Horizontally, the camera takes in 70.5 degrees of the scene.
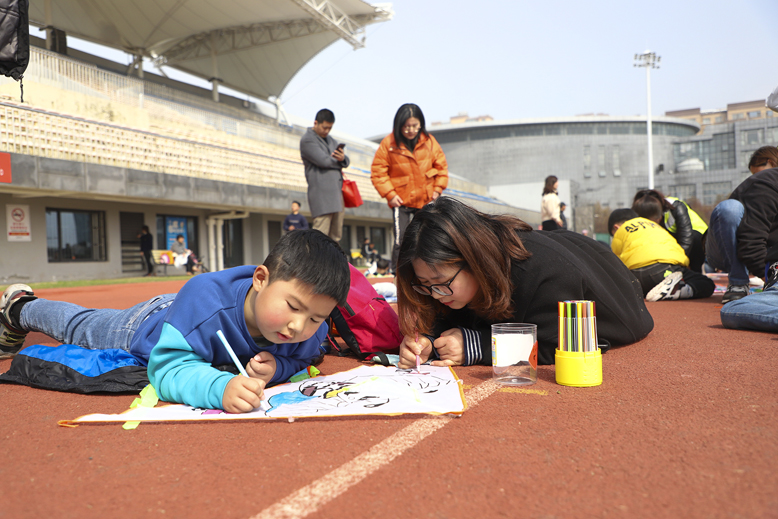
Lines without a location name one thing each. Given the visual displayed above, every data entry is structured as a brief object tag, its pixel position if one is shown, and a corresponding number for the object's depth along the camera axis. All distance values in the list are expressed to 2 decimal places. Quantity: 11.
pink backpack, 2.98
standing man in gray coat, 6.66
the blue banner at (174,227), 18.52
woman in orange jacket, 5.90
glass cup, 2.30
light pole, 40.44
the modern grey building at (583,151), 68.94
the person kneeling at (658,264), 5.45
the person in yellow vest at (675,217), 6.09
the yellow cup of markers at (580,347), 2.22
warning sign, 14.48
